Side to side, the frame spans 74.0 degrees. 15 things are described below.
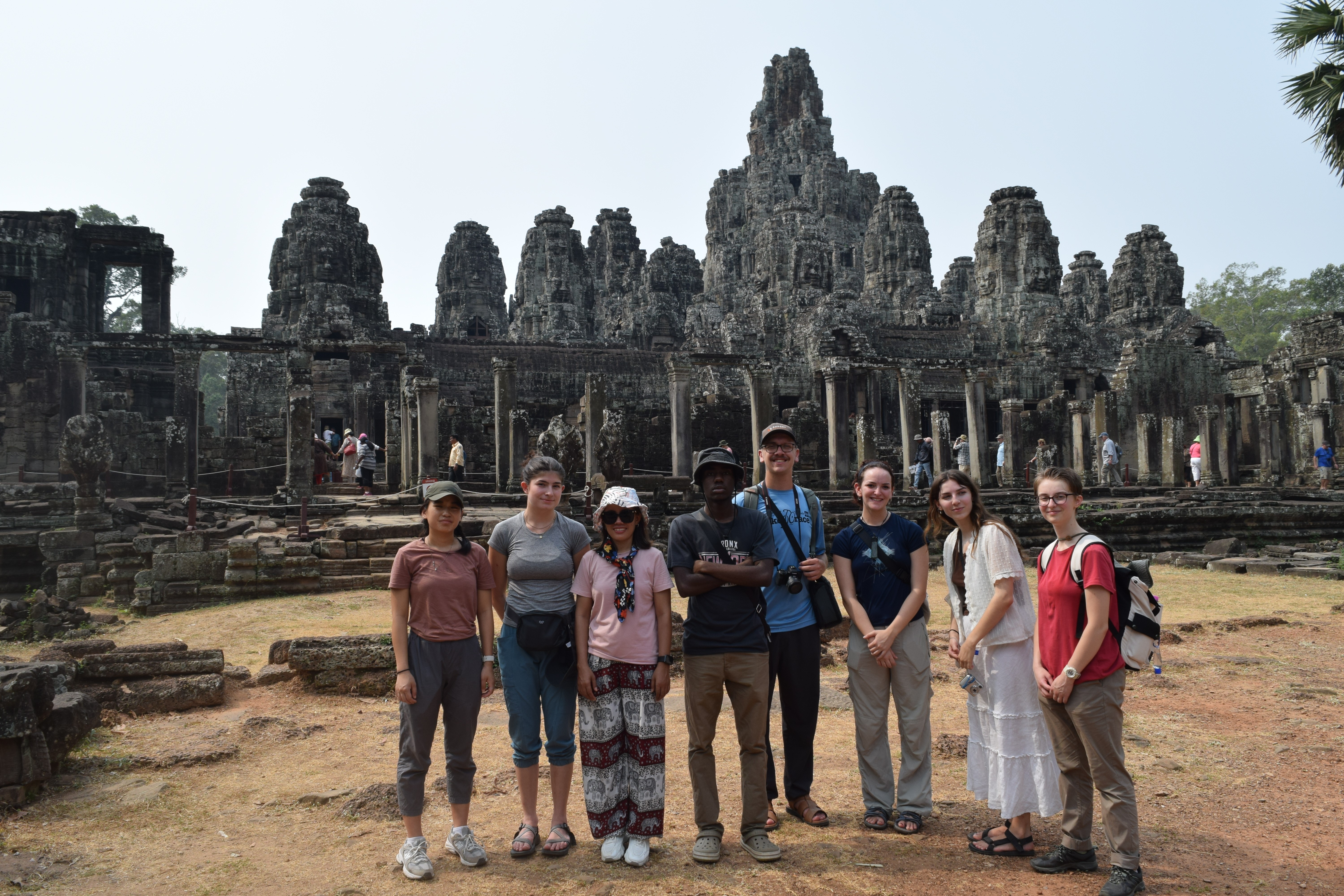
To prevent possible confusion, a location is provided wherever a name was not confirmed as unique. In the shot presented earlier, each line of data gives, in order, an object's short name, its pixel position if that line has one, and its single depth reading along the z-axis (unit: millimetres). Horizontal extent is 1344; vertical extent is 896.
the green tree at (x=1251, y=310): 56875
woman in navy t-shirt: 3947
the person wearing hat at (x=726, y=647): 3691
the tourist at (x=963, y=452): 23469
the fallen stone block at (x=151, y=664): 6305
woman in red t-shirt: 3316
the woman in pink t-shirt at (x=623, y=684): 3701
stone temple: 19141
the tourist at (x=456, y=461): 18656
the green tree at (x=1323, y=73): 11695
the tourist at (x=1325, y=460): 22172
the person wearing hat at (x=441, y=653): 3672
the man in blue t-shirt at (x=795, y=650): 4031
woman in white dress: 3617
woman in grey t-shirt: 3795
